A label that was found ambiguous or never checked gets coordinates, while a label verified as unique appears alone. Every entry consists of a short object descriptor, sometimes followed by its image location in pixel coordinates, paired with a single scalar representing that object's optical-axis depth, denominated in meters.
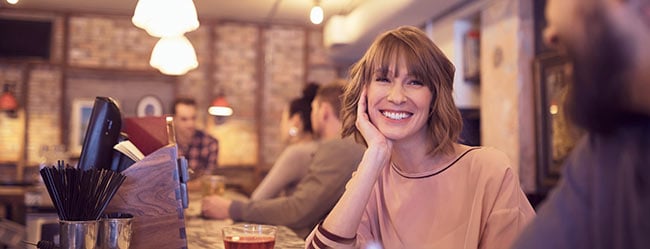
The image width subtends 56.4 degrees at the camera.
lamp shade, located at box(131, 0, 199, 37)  2.75
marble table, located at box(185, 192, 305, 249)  1.87
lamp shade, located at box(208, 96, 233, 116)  7.52
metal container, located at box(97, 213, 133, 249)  1.39
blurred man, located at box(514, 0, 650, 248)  0.60
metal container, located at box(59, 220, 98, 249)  1.34
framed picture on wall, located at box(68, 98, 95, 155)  7.34
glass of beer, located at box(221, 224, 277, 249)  1.43
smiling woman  1.50
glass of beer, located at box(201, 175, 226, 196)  3.05
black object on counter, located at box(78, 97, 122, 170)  1.61
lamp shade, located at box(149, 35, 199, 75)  3.67
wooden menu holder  1.48
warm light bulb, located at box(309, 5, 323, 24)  5.25
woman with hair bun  2.96
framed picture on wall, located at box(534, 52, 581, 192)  4.09
